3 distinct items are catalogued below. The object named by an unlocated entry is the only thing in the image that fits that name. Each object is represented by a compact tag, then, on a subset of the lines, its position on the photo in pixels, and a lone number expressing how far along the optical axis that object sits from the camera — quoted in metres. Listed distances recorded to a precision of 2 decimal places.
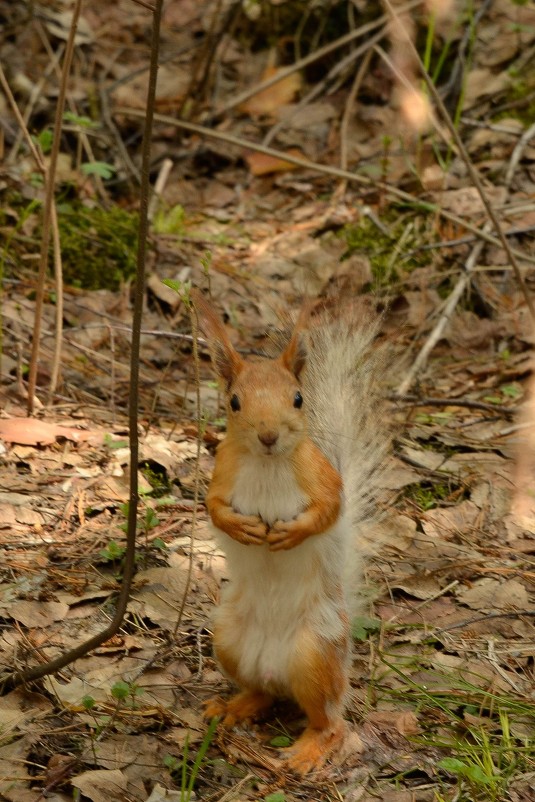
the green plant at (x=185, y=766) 3.86
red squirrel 4.35
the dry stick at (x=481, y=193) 5.96
